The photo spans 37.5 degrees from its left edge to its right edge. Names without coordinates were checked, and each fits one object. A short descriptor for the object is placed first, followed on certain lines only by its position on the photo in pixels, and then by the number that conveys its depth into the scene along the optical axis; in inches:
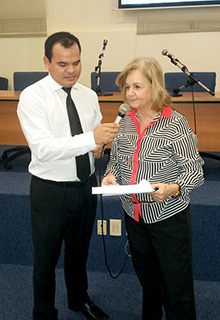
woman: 53.2
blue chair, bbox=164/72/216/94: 136.6
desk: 106.2
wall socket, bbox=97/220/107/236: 91.3
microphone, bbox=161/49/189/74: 100.2
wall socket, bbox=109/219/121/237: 90.7
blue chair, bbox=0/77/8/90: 185.9
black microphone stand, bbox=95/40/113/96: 117.1
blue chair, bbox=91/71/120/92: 145.8
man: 57.3
